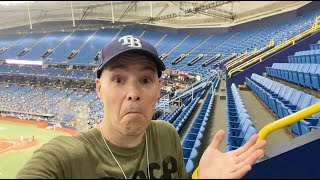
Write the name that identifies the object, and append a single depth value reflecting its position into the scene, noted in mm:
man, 689
